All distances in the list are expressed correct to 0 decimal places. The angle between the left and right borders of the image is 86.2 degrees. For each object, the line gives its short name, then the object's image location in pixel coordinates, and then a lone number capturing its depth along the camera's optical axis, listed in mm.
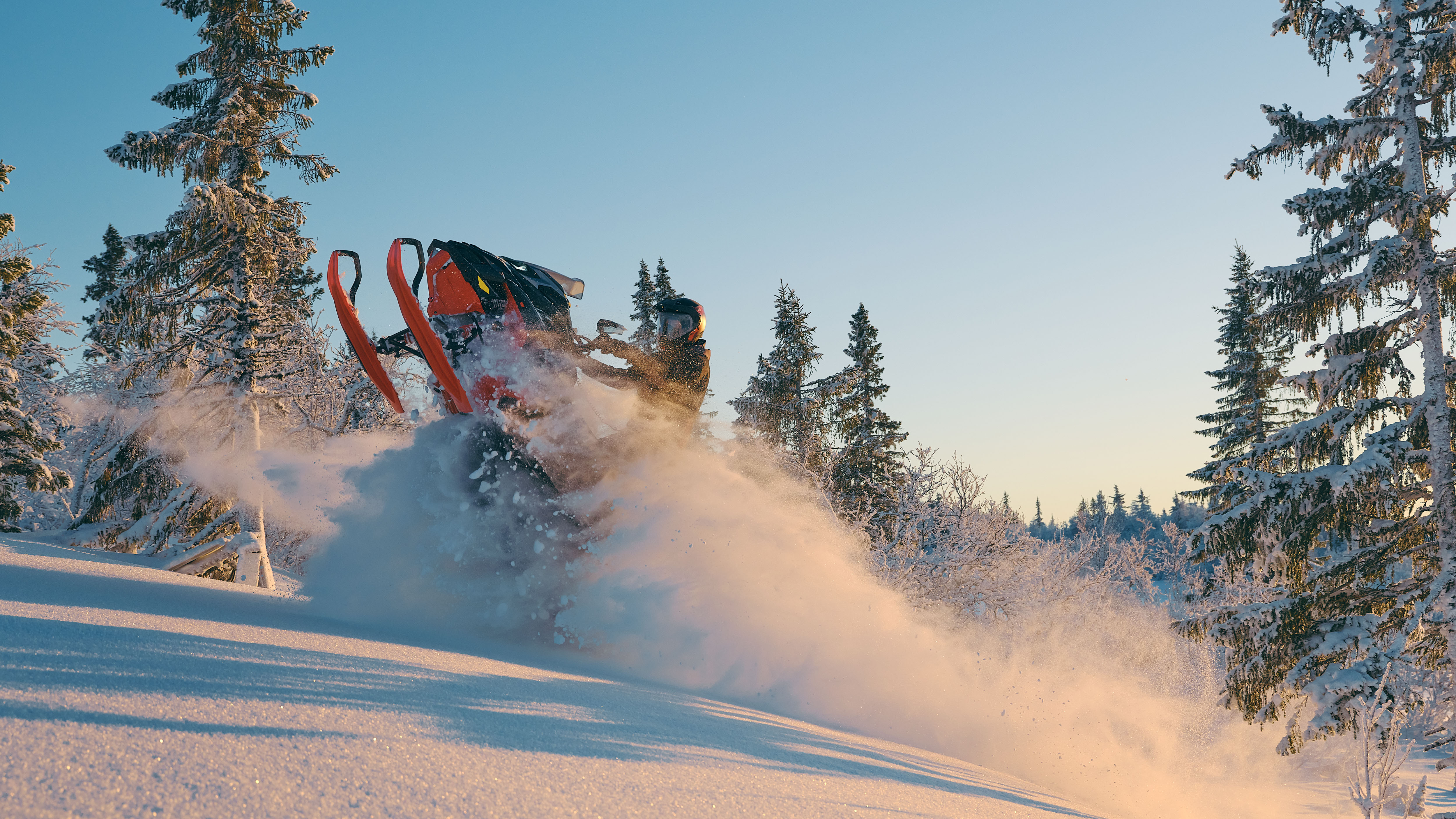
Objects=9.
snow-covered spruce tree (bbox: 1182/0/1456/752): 8453
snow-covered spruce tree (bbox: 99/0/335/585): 12797
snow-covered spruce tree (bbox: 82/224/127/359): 28969
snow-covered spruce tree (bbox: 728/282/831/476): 27953
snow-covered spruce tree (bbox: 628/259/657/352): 29375
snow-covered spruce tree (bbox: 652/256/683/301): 28781
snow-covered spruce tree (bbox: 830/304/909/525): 26953
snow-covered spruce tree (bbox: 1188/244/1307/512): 24131
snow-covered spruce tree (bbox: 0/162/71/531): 15492
